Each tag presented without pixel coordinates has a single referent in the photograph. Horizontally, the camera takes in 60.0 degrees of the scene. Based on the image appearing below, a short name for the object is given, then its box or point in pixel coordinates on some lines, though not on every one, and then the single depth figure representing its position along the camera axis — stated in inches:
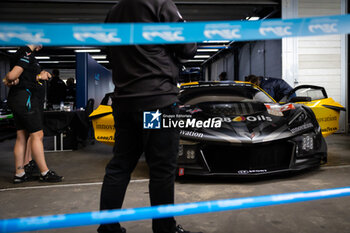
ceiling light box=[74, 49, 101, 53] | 578.4
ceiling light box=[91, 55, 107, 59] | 644.7
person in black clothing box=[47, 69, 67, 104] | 258.2
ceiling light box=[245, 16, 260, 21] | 341.4
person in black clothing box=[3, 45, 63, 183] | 108.9
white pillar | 269.0
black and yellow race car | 101.4
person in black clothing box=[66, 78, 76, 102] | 301.9
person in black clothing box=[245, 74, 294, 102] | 217.2
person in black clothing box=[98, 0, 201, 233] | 52.9
